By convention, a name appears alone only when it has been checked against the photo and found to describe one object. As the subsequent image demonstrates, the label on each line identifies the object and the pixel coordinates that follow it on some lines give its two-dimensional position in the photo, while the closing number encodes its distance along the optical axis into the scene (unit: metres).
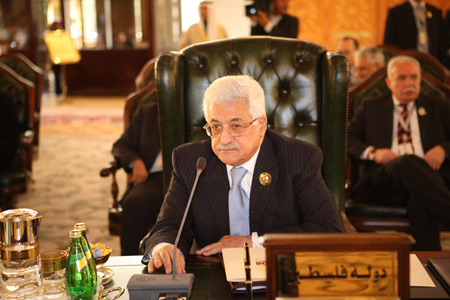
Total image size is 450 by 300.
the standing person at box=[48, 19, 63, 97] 22.81
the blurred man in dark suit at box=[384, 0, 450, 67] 11.74
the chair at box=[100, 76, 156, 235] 6.23
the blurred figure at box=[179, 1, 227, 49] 10.86
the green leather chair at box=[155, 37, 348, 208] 4.80
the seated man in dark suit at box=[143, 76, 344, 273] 3.76
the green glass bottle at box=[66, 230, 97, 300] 2.72
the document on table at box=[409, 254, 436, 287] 2.74
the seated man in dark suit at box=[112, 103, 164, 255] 5.95
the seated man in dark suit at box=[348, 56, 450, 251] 5.90
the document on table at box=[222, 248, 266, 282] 2.83
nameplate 2.09
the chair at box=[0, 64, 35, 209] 7.51
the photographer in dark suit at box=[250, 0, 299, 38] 10.20
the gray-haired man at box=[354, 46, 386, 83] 8.91
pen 2.59
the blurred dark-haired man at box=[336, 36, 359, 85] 11.08
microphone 2.71
